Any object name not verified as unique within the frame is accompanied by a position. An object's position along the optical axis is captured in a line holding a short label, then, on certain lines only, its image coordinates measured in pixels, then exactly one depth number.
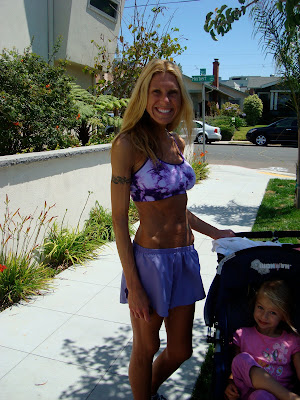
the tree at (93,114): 7.40
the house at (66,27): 8.84
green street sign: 11.50
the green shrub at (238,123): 33.28
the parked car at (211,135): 24.94
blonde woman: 2.06
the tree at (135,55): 9.59
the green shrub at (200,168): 11.23
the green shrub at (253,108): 37.53
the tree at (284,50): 7.15
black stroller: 2.42
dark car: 23.80
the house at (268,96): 41.56
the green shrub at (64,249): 5.04
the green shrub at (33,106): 5.38
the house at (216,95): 38.19
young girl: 2.15
